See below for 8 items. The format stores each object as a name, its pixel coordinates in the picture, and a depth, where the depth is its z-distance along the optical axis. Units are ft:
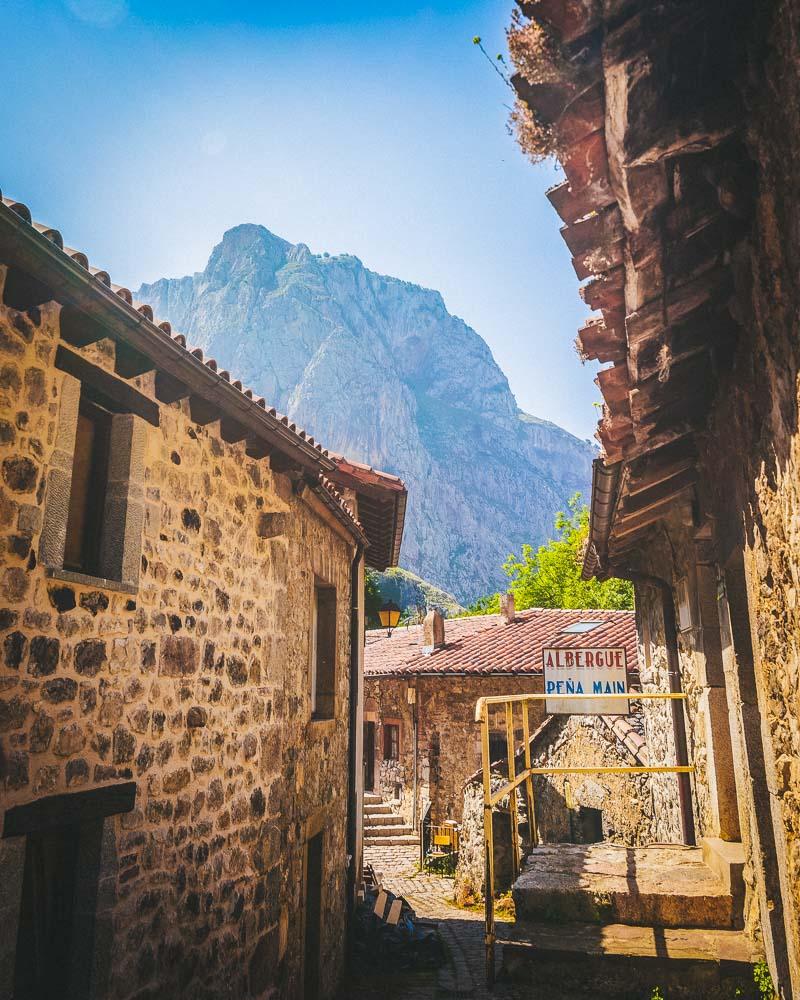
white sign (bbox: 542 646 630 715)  20.21
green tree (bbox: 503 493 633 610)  112.88
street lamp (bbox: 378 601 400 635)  43.87
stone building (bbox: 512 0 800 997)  7.09
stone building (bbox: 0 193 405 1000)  10.33
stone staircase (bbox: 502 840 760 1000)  14.74
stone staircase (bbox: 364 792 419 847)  56.80
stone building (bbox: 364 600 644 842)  55.31
